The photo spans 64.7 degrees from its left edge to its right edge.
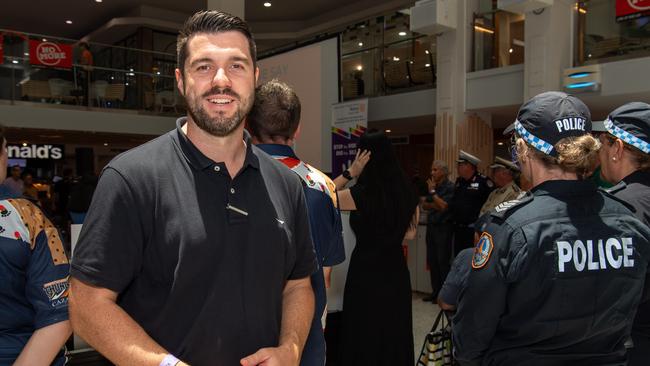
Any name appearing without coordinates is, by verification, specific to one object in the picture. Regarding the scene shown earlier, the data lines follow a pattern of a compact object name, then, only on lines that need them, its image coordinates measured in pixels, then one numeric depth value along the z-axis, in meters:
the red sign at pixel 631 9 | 6.80
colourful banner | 7.53
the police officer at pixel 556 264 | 1.31
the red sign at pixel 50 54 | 10.18
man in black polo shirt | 1.00
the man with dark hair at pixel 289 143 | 1.97
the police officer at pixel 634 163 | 1.64
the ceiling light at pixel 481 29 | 9.05
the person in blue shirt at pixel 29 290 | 1.43
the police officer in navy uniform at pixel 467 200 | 5.75
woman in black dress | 2.73
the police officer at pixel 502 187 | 5.20
